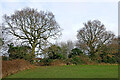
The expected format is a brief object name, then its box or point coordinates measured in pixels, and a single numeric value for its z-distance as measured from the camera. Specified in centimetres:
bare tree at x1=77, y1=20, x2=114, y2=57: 2886
